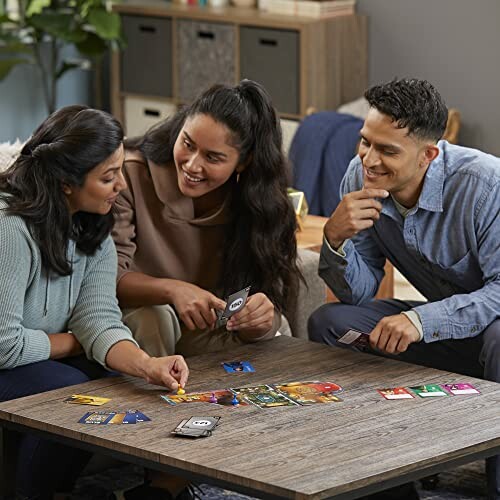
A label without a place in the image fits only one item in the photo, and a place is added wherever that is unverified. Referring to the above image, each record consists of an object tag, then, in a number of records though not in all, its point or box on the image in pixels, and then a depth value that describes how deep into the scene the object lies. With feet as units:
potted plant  32.18
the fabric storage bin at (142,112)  33.80
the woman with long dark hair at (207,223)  16.45
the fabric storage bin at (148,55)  33.21
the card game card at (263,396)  13.86
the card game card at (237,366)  15.05
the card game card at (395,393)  14.16
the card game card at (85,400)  13.75
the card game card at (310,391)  14.01
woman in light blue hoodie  14.42
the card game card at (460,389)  14.32
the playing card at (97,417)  13.13
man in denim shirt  16.11
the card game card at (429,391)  14.23
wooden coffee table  11.86
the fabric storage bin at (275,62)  30.47
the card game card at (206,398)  13.82
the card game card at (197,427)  12.74
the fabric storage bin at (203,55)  31.80
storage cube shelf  30.49
